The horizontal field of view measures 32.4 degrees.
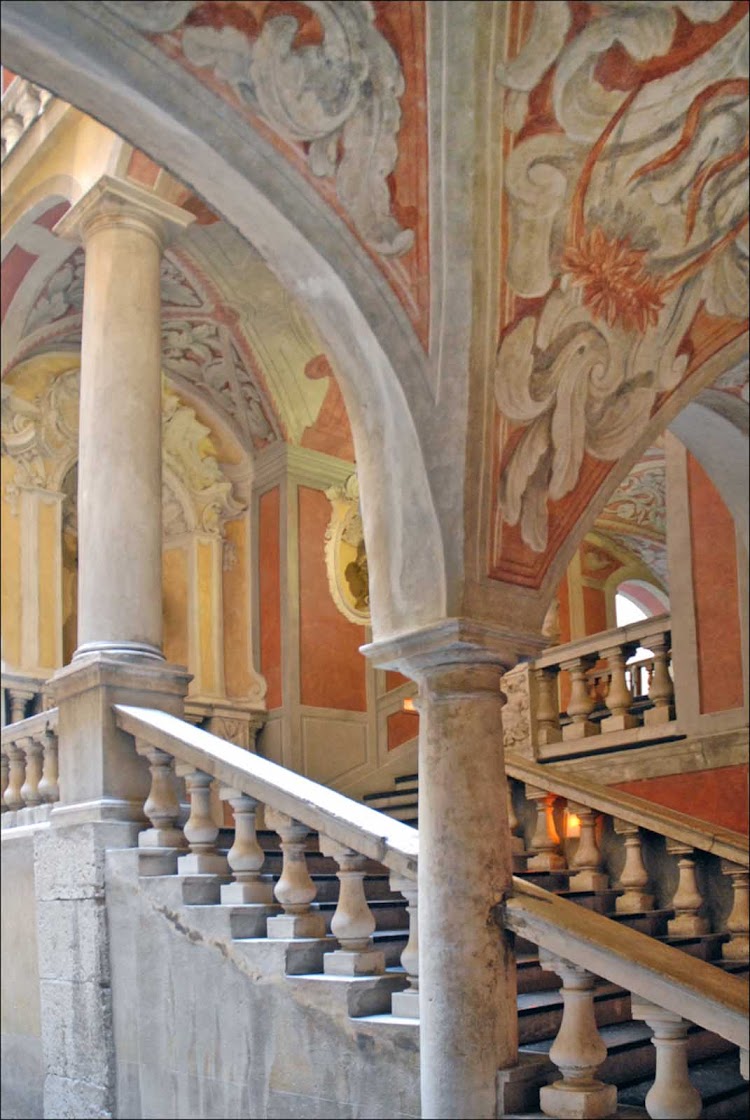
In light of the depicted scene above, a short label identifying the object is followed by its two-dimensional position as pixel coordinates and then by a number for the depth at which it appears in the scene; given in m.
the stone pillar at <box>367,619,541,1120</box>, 3.99
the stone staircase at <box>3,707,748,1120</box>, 4.06
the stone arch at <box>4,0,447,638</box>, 3.29
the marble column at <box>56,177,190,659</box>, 6.21
